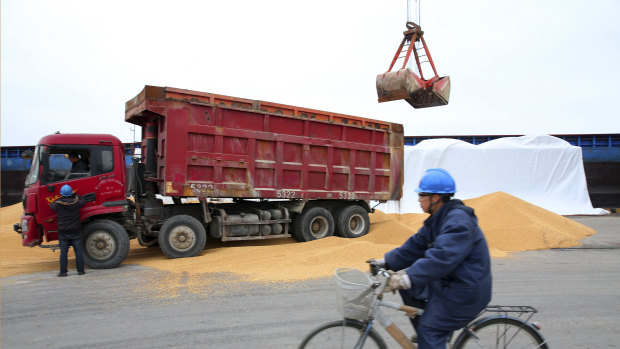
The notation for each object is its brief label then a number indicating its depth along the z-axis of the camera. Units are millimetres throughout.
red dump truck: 7656
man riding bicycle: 2535
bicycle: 2734
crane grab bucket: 10773
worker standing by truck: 7043
